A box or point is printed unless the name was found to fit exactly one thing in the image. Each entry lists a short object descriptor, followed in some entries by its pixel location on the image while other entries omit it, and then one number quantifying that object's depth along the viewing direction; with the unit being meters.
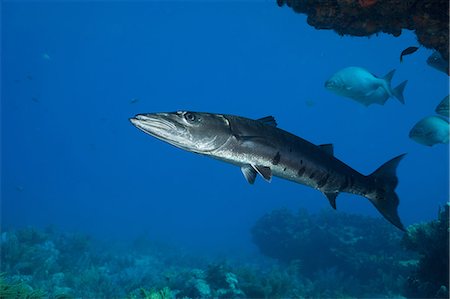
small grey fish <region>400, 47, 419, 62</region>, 5.71
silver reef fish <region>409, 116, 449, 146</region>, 8.79
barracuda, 3.66
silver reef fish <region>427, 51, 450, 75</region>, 6.12
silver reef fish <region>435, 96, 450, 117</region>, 8.32
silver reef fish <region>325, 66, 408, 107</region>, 9.39
